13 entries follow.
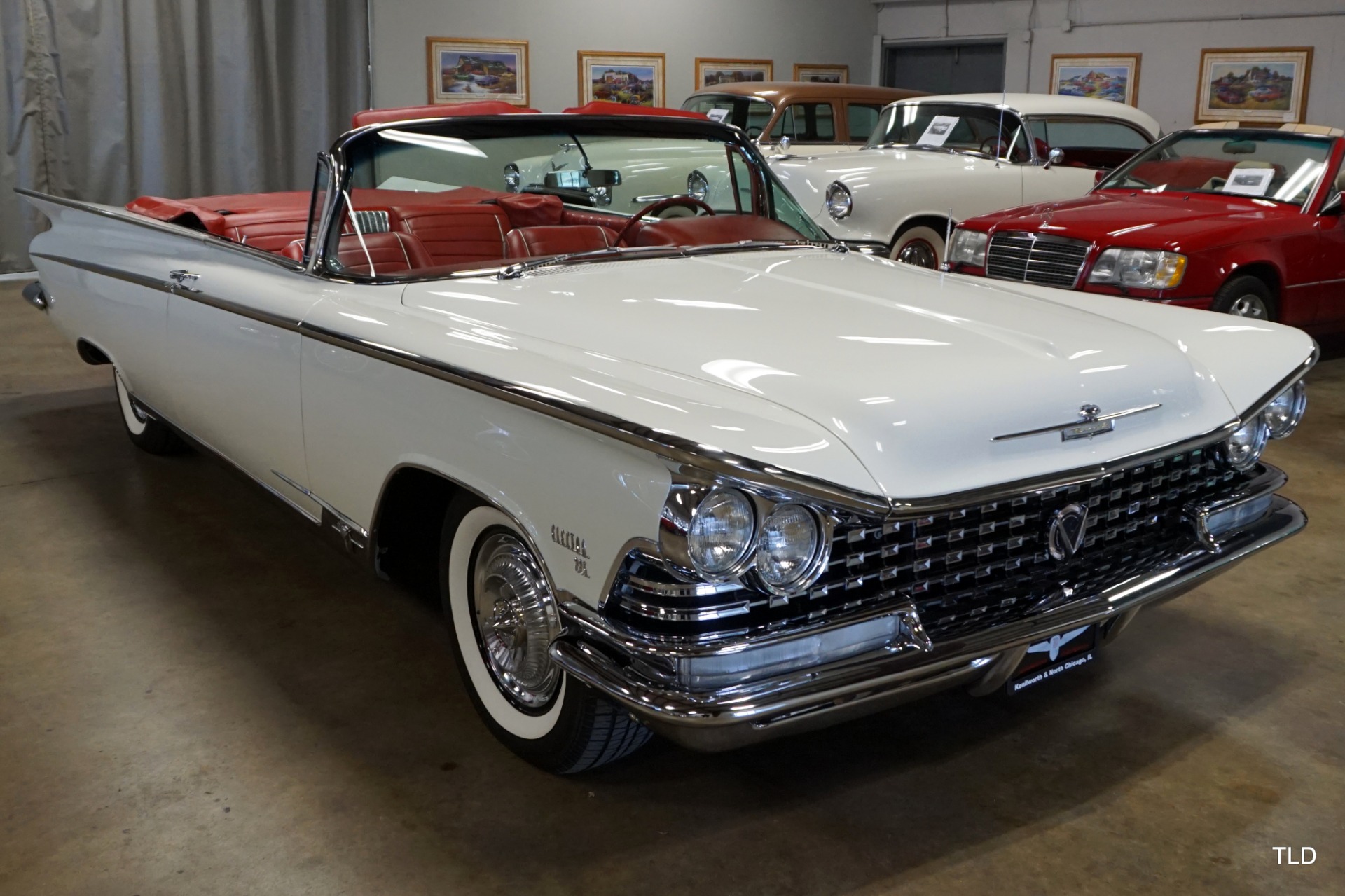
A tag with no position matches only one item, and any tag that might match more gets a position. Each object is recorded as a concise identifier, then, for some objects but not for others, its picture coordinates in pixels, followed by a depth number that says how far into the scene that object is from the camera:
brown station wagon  8.67
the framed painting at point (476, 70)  10.78
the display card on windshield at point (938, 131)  7.77
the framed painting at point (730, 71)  11.92
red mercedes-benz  5.32
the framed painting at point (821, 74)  12.50
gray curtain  8.94
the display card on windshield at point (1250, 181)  6.03
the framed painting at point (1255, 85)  9.89
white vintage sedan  6.95
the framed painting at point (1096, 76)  10.94
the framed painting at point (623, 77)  11.41
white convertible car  1.84
